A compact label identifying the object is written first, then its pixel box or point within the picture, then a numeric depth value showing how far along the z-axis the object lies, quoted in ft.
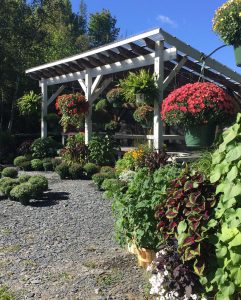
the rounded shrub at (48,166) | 23.69
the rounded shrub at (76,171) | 20.17
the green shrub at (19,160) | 25.15
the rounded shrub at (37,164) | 24.02
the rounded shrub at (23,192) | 14.78
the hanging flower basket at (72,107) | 22.23
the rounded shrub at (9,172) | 19.60
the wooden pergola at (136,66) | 17.75
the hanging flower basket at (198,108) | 12.88
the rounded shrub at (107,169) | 19.06
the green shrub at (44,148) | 26.31
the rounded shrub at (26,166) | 24.34
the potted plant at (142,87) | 17.17
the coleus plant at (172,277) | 6.09
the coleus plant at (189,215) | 5.81
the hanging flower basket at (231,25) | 8.85
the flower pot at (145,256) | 8.09
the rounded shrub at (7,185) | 15.97
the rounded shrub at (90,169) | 20.29
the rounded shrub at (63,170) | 20.42
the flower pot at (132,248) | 8.89
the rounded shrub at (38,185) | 15.10
